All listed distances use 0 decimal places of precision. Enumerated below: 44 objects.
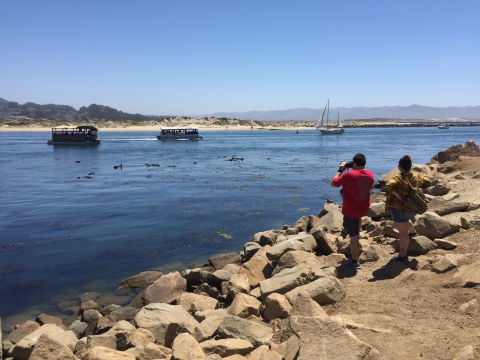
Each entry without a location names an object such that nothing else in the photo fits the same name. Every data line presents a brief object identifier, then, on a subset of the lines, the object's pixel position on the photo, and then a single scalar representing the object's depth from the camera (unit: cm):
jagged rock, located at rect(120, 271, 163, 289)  965
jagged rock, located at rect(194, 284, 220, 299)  799
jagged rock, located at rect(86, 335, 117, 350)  525
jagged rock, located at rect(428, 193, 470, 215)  881
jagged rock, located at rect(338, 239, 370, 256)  736
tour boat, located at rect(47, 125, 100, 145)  6197
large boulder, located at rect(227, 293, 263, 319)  584
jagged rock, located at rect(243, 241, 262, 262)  974
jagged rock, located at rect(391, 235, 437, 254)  679
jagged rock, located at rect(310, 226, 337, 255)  784
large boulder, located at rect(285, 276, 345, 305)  561
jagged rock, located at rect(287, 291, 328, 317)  508
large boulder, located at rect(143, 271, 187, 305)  813
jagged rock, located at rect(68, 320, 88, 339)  733
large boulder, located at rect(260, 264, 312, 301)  619
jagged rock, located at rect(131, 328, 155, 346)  536
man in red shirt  641
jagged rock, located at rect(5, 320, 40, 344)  699
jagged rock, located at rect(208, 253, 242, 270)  1009
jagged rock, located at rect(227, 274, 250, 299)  703
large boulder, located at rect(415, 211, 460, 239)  734
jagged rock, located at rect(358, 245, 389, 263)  696
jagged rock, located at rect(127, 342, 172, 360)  483
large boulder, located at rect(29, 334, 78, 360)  506
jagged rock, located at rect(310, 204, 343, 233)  956
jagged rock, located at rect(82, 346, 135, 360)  451
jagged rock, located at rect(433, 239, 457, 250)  688
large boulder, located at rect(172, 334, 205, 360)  433
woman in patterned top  645
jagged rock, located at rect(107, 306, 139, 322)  772
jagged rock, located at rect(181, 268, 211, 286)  888
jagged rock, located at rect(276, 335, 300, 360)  424
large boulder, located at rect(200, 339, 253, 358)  459
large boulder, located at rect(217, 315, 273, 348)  483
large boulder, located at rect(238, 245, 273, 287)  779
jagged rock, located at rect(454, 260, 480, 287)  531
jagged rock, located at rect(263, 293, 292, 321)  551
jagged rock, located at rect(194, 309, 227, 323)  567
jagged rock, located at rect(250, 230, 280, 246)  1053
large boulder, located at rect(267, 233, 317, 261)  776
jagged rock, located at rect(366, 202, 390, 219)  1000
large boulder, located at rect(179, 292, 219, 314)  686
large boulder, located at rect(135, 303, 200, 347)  538
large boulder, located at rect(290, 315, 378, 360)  395
